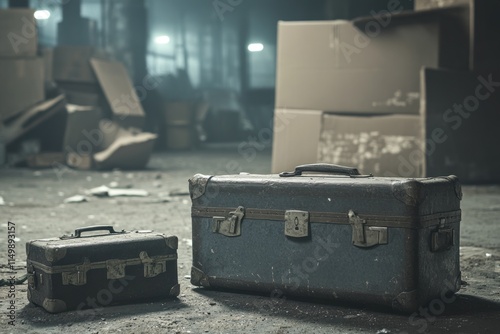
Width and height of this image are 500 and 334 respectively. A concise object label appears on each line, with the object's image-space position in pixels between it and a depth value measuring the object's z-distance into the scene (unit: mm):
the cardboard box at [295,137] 7000
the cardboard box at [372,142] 6668
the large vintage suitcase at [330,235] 2471
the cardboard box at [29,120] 9859
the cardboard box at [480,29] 6750
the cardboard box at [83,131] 10133
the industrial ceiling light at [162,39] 24778
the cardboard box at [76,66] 11367
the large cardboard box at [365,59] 6648
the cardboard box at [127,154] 9383
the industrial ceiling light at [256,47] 25875
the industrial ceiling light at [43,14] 21969
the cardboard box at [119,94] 11000
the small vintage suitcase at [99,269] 2553
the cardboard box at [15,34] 10070
